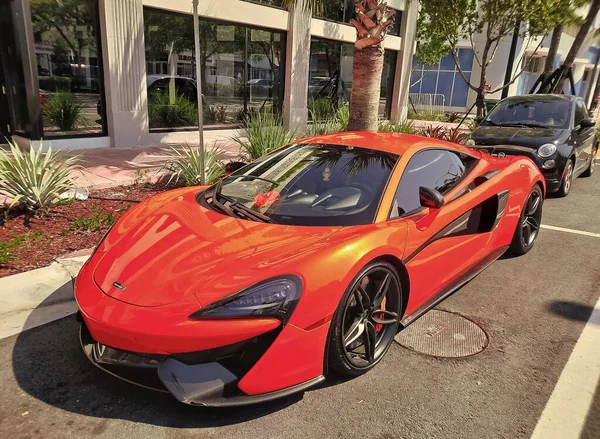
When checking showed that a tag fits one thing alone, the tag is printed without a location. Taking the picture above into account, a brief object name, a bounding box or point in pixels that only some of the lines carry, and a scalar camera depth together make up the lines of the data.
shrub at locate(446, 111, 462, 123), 21.45
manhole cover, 3.21
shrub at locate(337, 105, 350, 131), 10.25
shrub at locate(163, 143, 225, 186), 6.64
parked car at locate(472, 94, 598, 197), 7.31
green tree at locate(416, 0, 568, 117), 12.25
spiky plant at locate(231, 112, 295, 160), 7.33
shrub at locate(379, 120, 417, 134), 10.34
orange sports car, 2.27
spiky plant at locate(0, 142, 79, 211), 5.09
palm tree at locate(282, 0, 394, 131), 7.77
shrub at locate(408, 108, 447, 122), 21.64
